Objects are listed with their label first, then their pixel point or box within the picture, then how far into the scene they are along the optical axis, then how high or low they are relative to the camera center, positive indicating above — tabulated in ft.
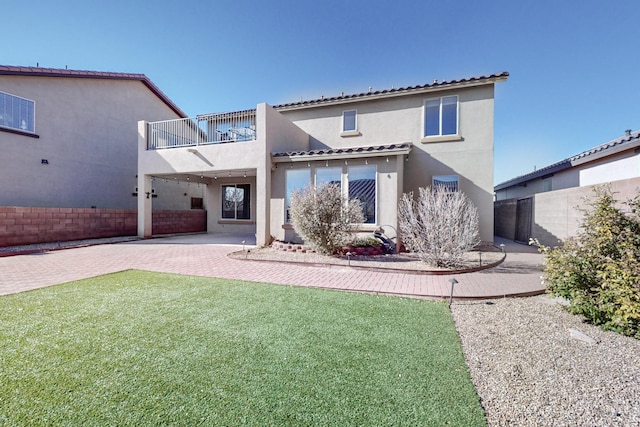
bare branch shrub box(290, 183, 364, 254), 34.78 -1.14
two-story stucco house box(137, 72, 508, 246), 42.22 +10.04
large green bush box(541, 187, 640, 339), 14.60 -3.30
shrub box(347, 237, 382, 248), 37.40 -4.76
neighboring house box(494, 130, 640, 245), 38.27 +2.86
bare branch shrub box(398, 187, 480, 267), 28.96 -2.19
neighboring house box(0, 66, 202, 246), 47.75 +10.51
